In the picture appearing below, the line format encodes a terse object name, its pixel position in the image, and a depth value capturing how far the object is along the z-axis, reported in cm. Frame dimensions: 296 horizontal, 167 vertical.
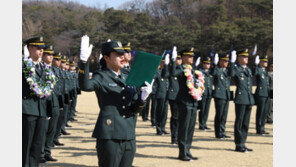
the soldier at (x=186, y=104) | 773
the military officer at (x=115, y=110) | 391
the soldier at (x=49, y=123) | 713
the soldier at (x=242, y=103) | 888
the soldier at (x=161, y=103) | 1147
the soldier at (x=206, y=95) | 1268
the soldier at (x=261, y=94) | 1173
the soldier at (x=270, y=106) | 1320
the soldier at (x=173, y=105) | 989
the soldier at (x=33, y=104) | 542
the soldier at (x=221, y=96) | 1096
